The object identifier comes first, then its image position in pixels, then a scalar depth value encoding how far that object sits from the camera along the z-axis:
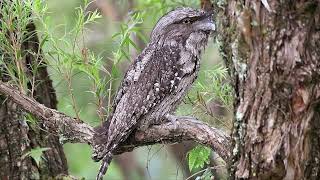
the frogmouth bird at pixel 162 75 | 5.92
